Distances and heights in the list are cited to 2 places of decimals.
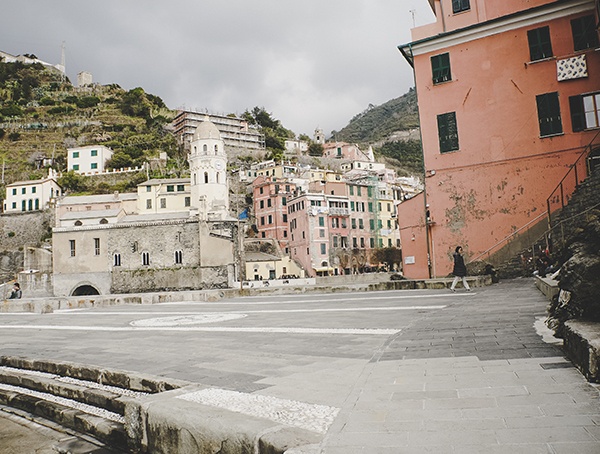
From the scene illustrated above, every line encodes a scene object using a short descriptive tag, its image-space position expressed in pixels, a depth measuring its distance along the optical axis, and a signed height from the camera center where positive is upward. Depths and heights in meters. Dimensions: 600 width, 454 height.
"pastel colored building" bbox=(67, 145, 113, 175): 80.28 +22.01
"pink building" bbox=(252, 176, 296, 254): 67.62 +9.49
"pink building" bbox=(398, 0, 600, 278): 18.02 +6.01
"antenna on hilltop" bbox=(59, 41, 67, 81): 141.86 +68.40
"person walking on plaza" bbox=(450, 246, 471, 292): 12.84 -0.39
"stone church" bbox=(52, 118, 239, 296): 50.22 +2.55
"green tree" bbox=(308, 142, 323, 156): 115.38 +30.56
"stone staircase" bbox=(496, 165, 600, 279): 13.34 +0.75
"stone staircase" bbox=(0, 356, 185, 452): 3.89 -1.20
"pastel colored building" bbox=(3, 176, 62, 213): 68.25 +13.80
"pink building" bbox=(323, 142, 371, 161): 106.19 +27.73
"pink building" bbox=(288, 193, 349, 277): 61.22 +4.75
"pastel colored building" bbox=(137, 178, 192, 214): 64.75 +11.62
